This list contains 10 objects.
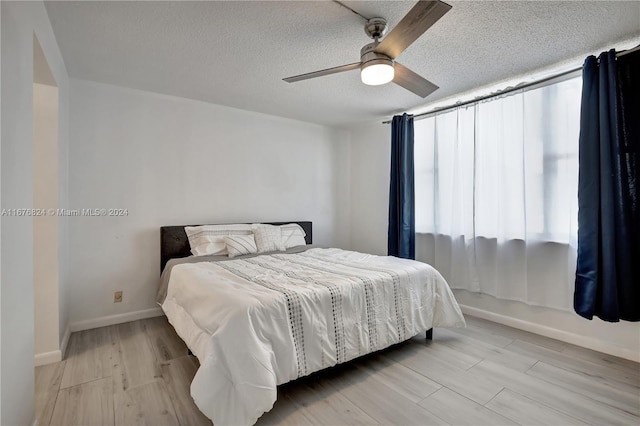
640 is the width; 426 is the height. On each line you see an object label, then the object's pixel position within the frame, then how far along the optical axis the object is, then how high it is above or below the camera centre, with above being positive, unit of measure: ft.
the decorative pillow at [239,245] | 10.11 -1.20
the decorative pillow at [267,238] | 10.93 -1.06
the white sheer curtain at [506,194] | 8.48 +0.56
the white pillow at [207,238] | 10.09 -0.98
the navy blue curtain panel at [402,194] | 12.01 +0.67
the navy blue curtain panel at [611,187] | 7.00 +0.59
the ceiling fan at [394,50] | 4.66 +3.08
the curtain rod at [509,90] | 7.88 +3.79
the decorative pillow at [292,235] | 11.99 -1.03
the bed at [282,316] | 4.94 -2.26
